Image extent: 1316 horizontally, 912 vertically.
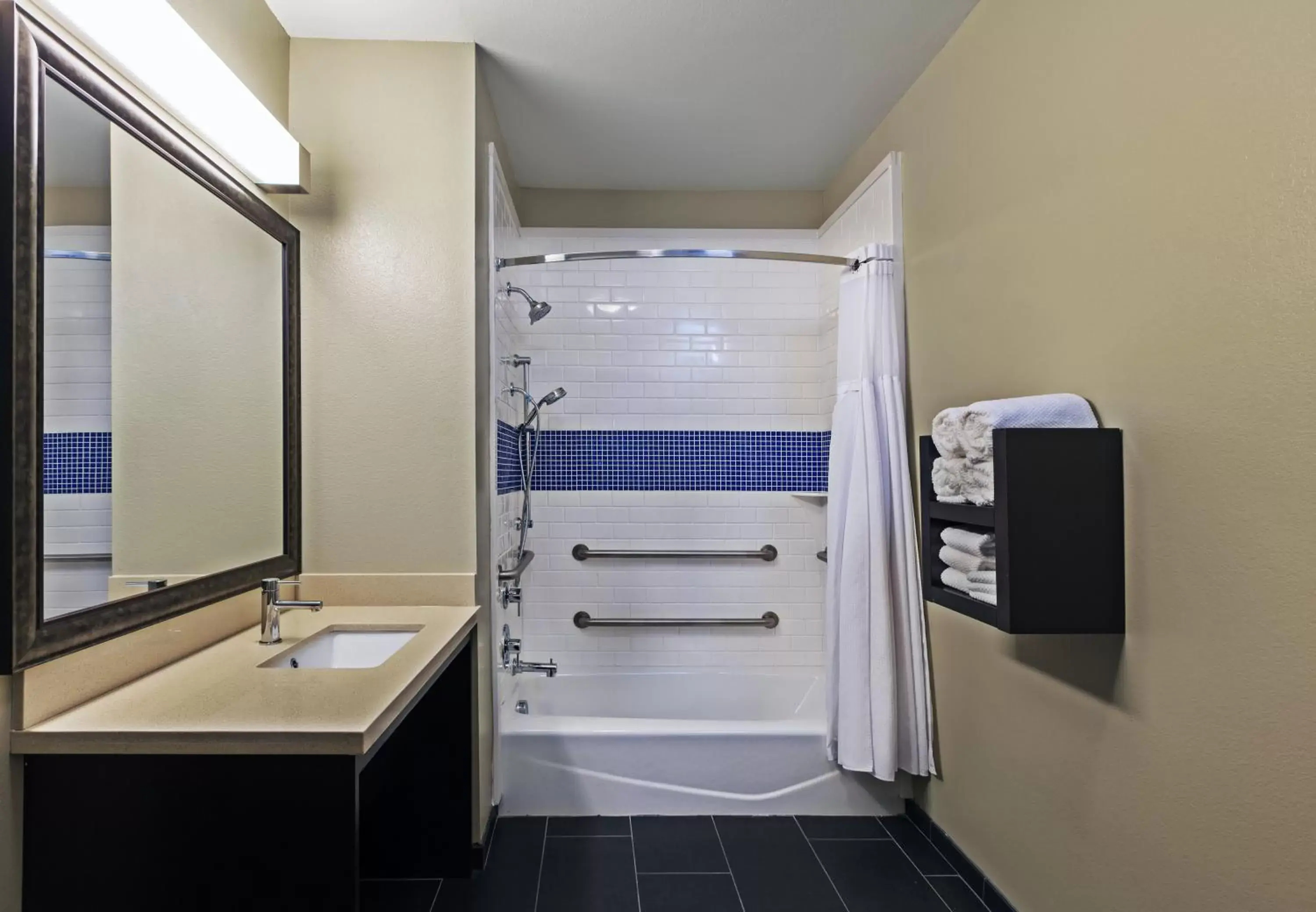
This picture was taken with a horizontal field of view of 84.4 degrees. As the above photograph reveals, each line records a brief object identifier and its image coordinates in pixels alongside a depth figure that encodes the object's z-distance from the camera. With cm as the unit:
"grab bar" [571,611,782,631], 337
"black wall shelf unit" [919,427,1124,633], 147
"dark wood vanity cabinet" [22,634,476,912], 117
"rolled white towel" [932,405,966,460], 174
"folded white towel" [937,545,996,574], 167
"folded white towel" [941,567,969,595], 174
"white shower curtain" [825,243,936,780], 239
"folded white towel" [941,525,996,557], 166
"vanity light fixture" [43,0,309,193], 135
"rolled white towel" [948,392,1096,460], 154
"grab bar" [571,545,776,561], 339
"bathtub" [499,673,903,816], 257
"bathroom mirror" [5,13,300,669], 119
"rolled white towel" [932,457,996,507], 165
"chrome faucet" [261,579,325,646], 178
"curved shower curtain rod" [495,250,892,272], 262
